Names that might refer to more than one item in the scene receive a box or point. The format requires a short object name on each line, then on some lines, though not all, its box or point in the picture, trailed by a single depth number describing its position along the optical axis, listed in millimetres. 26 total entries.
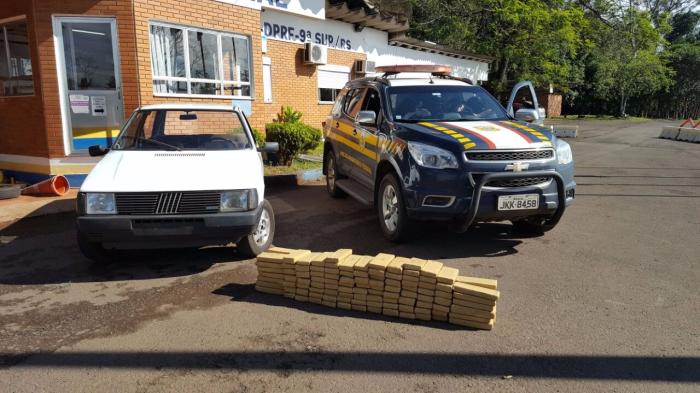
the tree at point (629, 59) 37594
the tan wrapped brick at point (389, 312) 3896
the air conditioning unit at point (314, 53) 13841
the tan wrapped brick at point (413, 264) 3878
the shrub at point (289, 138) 10422
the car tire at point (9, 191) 7841
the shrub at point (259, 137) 9494
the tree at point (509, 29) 25578
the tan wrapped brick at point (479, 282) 3773
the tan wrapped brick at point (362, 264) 3991
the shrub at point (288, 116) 12166
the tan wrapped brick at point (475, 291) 3605
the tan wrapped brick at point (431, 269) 3807
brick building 8539
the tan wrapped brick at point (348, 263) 4023
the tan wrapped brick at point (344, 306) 4047
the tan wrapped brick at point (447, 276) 3768
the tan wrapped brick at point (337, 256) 4137
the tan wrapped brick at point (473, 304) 3619
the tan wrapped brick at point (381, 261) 3947
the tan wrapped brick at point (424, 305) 3824
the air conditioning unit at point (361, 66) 16625
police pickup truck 4984
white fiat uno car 4422
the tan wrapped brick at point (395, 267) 3910
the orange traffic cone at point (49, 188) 8039
